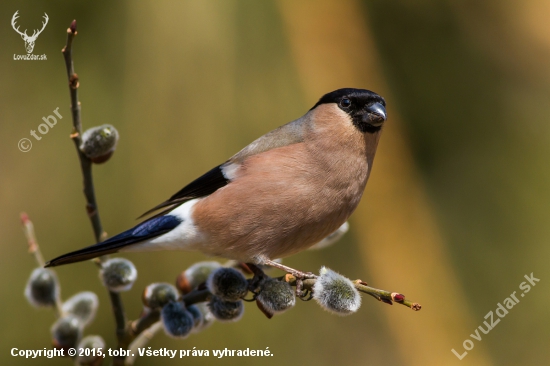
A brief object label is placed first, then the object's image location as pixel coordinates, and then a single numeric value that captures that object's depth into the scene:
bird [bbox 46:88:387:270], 3.03
